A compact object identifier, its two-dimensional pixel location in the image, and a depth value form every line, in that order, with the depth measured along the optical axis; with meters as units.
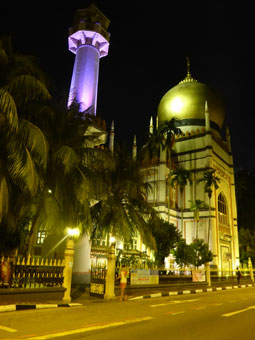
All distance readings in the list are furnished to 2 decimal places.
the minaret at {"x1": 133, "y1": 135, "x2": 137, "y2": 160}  36.78
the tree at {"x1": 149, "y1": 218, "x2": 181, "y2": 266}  24.89
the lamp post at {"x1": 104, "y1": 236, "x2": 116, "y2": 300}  13.42
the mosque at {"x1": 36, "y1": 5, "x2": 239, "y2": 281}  29.28
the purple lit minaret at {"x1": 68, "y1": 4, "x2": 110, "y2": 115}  26.83
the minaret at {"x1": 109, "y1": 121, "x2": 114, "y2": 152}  33.10
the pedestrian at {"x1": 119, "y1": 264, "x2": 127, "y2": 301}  12.89
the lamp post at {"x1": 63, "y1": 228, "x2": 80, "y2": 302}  11.92
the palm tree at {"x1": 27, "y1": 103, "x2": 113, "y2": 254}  12.29
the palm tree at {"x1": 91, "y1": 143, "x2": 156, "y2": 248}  16.34
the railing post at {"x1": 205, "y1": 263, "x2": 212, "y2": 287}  24.33
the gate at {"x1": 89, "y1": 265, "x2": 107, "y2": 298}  13.71
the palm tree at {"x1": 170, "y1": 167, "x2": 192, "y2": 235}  32.78
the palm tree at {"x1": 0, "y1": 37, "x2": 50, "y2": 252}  9.85
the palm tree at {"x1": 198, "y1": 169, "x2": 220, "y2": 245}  33.25
